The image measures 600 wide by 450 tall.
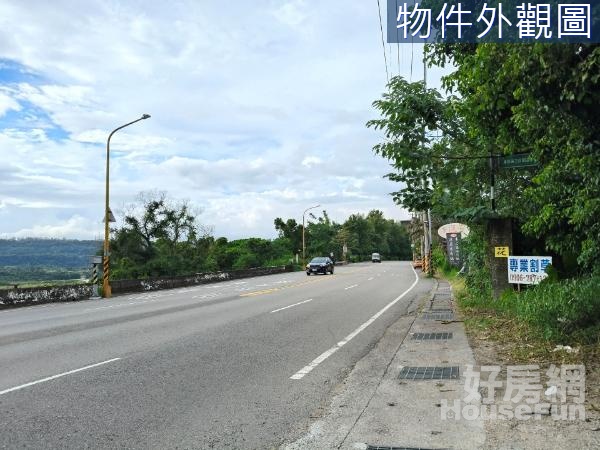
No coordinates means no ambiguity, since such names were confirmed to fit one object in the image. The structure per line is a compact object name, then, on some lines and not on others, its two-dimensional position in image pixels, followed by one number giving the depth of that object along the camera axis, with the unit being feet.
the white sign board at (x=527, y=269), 40.37
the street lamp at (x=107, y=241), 83.56
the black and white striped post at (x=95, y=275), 82.17
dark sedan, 145.28
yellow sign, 43.50
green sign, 33.06
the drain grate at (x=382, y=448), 14.37
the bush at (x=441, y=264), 120.23
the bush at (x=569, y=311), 25.98
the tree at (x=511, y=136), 18.04
